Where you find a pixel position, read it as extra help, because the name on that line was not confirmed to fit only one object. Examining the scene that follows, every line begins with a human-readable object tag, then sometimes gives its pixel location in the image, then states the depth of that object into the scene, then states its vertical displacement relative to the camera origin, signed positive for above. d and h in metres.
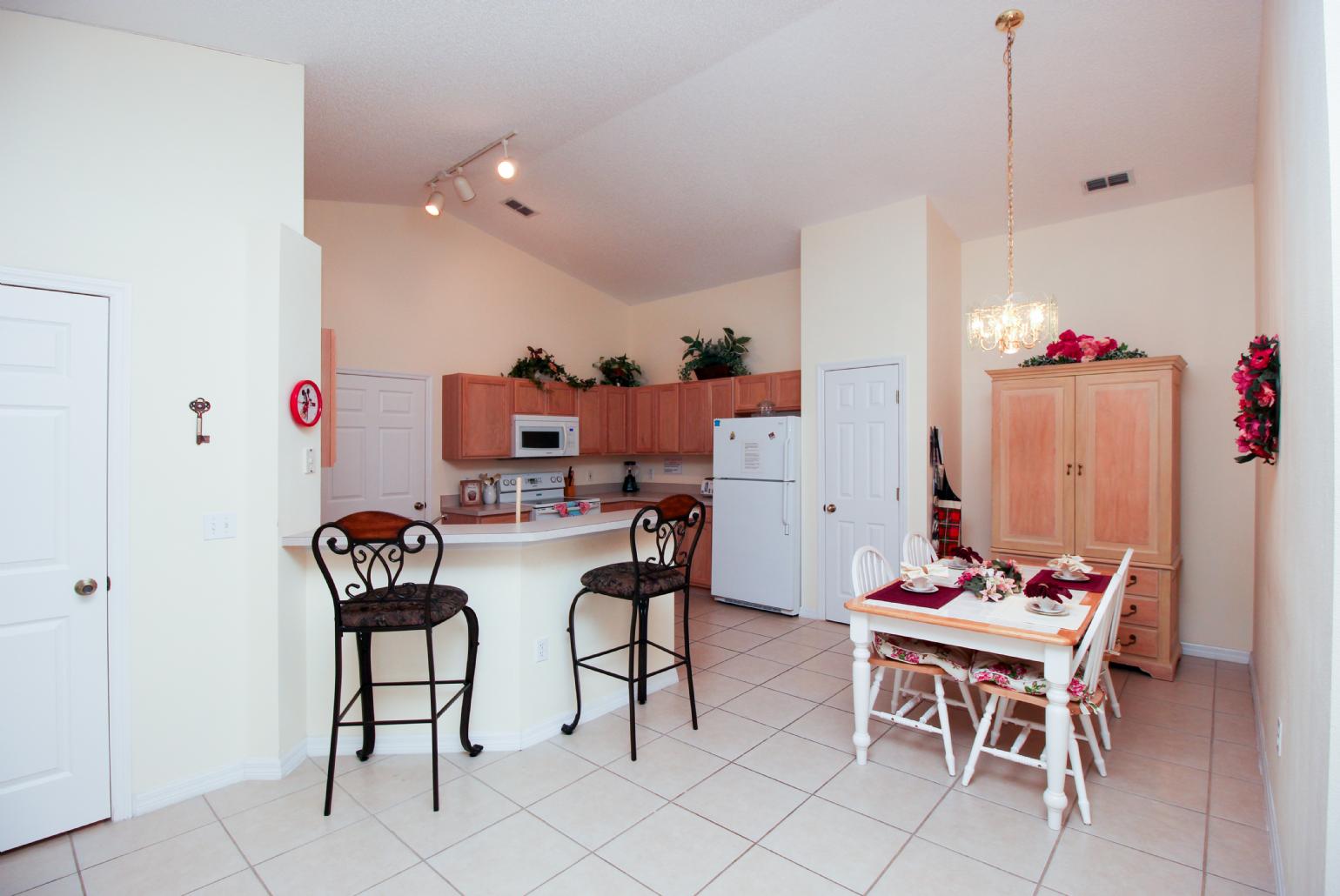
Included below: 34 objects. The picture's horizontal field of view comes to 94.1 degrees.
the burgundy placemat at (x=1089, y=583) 2.98 -0.65
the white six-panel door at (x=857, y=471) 4.61 -0.17
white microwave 5.78 +0.14
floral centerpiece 2.80 -0.61
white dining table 2.29 -0.74
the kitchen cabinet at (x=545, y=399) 5.91 +0.51
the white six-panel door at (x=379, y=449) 4.96 +0.02
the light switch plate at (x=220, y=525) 2.60 -0.31
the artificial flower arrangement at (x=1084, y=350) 3.94 +0.64
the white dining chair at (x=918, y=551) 3.55 -0.58
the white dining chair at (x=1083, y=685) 2.36 -0.95
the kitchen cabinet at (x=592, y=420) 6.50 +0.32
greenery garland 6.02 +0.80
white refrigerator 5.12 -0.53
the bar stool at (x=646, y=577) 2.89 -0.60
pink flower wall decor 2.13 +0.19
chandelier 3.02 +0.63
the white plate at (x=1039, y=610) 2.54 -0.66
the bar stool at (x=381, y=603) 2.34 -0.62
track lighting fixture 4.02 +1.75
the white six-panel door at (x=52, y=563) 2.21 -0.41
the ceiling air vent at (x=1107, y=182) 3.95 +1.72
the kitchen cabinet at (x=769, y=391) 5.52 +0.54
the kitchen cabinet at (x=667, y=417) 6.43 +0.35
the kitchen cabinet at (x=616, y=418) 6.75 +0.35
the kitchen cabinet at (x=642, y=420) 6.63 +0.33
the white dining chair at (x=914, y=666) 2.68 -0.96
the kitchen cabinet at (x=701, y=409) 6.04 +0.41
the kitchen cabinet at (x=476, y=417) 5.48 +0.31
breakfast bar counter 2.88 -0.90
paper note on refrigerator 5.28 -0.07
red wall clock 2.82 +0.22
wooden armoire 3.75 -0.16
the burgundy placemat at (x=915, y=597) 2.72 -0.67
